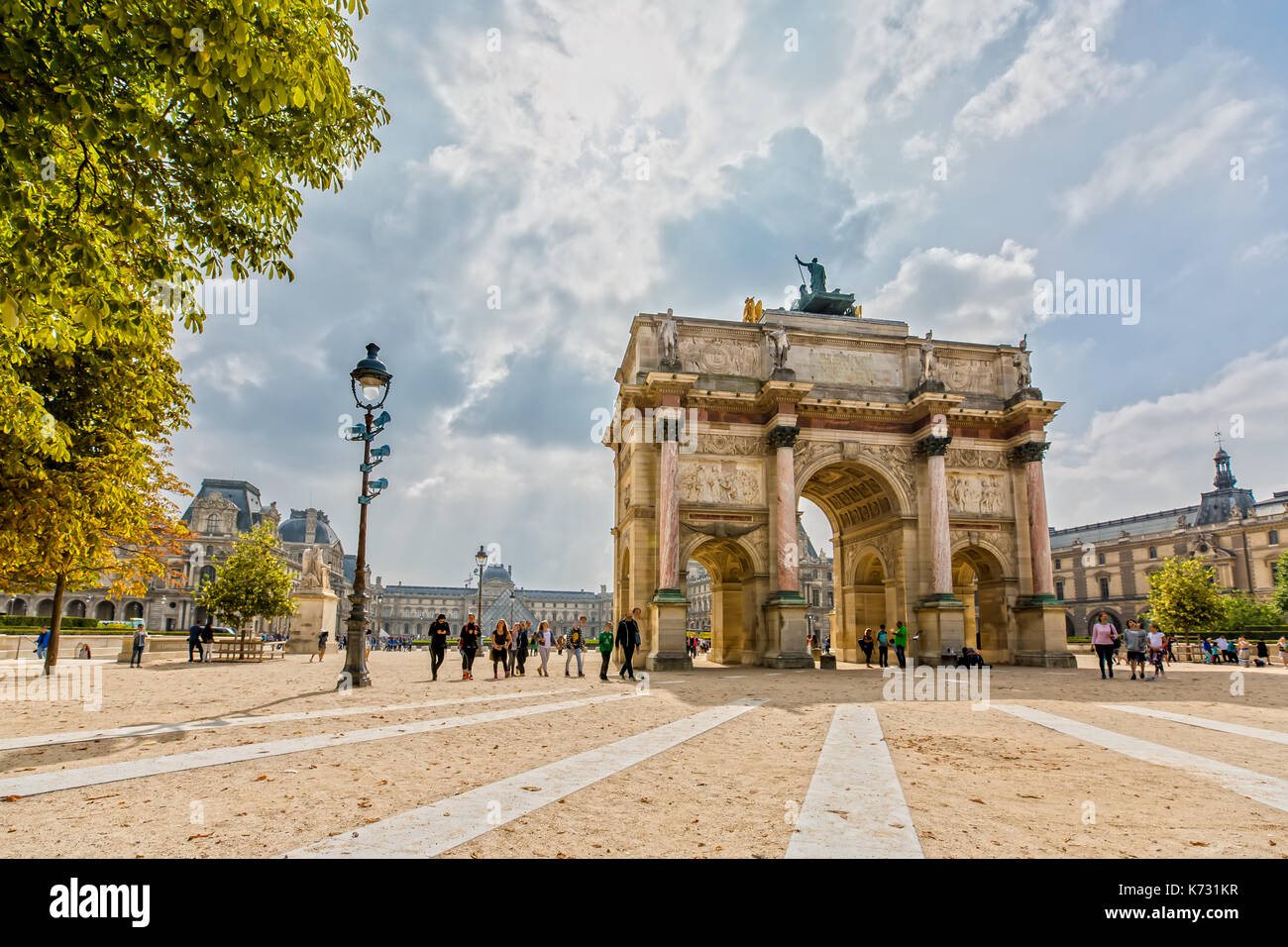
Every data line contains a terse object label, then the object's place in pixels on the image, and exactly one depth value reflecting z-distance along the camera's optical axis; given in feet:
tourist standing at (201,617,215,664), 95.35
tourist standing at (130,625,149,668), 84.43
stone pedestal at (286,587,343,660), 123.65
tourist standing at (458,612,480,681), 69.31
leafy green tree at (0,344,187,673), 41.88
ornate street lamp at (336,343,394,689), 53.21
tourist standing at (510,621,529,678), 81.74
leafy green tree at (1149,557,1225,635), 164.04
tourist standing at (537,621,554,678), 80.28
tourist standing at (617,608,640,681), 62.39
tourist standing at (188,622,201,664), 97.25
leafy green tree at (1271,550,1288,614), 197.88
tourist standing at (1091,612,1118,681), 72.23
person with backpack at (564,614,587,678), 80.55
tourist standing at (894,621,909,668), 86.63
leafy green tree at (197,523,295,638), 115.96
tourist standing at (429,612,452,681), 66.80
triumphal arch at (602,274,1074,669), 93.71
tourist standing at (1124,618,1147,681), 71.41
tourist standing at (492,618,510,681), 75.15
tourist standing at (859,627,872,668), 96.27
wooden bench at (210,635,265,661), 104.88
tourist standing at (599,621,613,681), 71.41
